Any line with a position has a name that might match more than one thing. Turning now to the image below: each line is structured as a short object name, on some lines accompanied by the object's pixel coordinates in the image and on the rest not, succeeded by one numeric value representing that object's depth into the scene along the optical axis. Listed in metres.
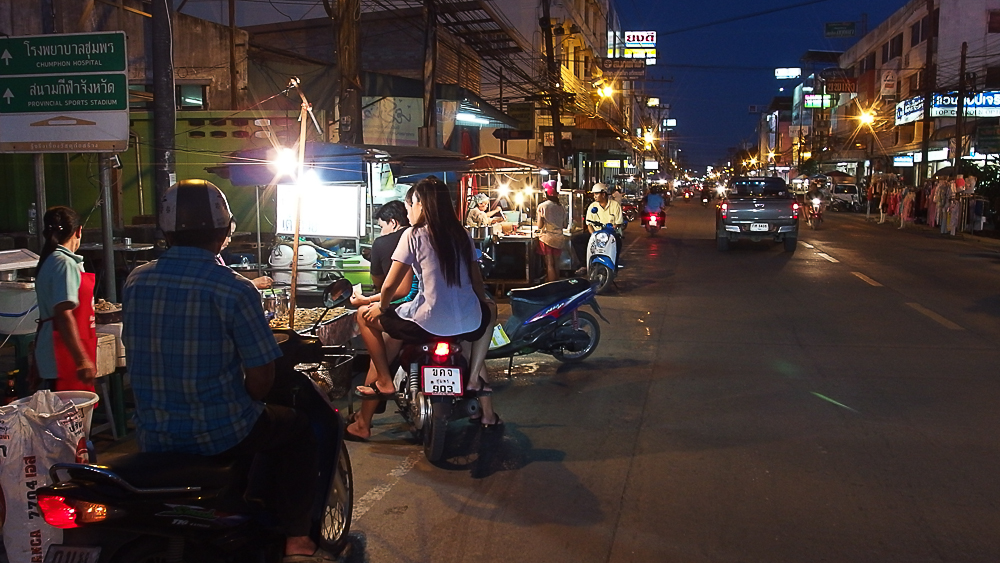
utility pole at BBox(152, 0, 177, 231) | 8.60
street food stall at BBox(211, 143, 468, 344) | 10.82
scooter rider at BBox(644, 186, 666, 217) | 27.45
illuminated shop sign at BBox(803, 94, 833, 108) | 82.19
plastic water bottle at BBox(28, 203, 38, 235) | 14.36
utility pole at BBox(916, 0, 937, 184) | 36.84
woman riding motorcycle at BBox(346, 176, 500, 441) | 5.63
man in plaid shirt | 3.13
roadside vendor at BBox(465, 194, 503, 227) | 15.73
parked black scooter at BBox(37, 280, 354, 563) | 2.83
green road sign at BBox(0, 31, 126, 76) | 6.31
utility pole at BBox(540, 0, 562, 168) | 28.78
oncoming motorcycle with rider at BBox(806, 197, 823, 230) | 32.50
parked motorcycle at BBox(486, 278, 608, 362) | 8.34
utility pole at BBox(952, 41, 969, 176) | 33.25
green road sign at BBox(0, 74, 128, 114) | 6.30
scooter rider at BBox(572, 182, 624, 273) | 15.66
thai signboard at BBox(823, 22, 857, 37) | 86.50
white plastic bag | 3.85
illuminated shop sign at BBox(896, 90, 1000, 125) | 42.56
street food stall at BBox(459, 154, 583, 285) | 14.19
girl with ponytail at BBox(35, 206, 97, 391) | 5.11
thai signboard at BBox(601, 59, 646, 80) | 53.19
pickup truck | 21.50
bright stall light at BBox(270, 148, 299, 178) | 8.83
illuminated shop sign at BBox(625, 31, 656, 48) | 76.38
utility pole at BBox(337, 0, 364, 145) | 13.70
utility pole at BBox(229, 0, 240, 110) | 19.06
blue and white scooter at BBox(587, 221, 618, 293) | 14.23
